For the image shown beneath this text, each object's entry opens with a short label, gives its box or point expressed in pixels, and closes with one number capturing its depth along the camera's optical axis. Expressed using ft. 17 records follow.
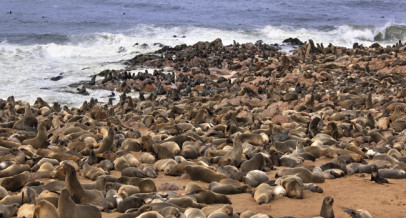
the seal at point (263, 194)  38.27
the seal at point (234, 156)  48.52
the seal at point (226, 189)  40.09
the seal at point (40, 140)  56.54
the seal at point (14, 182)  39.52
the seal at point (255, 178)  42.62
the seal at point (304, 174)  43.93
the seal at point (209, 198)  36.83
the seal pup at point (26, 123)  68.13
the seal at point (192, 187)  39.42
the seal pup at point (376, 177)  43.27
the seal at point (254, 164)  46.78
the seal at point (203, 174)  43.34
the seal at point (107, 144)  53.58
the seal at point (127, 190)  37.35
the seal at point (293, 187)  39.37
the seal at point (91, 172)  44.93
